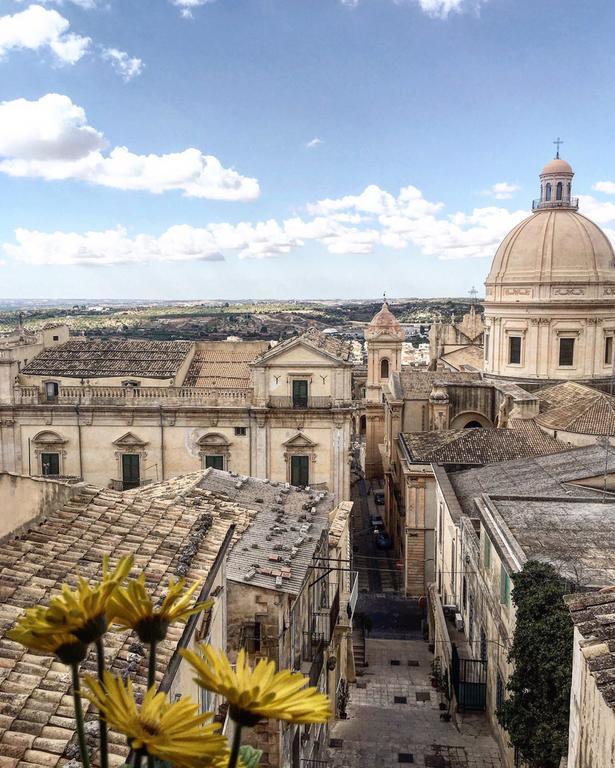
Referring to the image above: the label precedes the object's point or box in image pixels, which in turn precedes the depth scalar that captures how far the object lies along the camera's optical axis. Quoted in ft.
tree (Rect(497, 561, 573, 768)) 38.75
